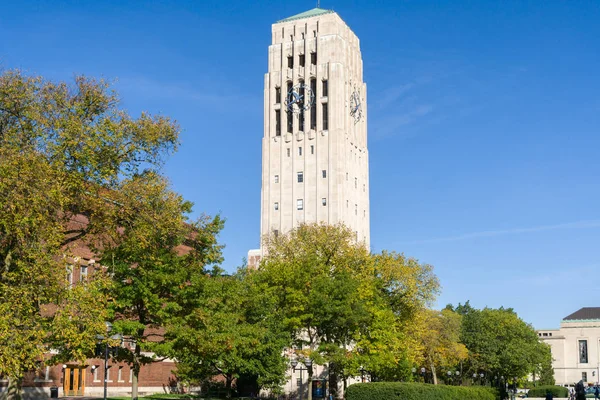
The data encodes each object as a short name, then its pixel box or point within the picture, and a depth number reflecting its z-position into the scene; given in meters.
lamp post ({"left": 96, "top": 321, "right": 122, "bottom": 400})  35.71
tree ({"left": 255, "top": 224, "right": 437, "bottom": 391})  58.44
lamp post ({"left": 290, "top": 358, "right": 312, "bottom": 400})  55.22
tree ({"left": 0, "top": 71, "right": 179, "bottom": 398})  33.31
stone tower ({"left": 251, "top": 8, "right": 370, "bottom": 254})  96.06
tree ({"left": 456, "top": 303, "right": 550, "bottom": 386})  99.56
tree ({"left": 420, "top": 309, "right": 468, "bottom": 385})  83.31
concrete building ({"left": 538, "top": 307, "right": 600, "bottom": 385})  161.88
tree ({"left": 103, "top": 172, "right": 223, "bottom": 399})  43.22
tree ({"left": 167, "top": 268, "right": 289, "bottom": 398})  46.41
